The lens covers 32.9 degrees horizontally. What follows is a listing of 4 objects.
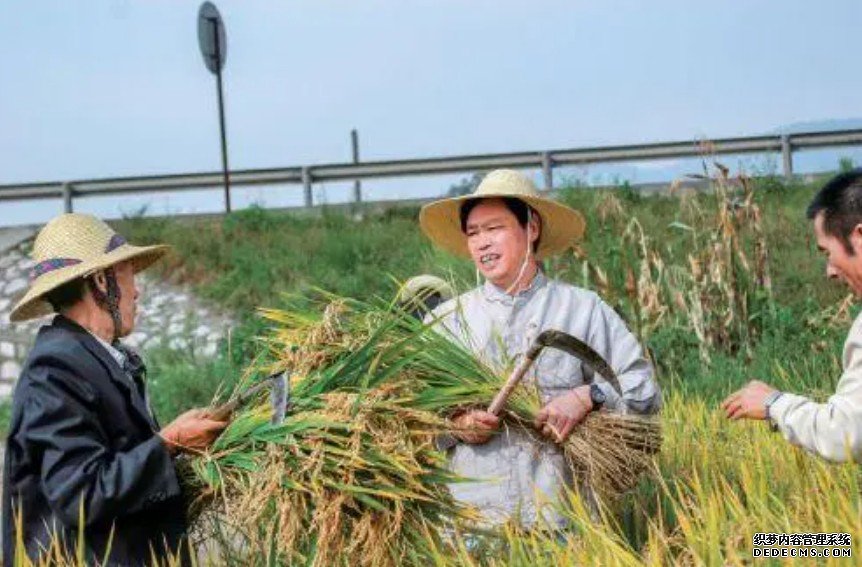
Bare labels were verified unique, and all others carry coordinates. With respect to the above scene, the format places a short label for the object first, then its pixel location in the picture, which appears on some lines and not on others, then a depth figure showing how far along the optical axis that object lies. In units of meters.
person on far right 3.15
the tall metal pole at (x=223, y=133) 16.78
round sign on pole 16.77
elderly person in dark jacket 3.32
